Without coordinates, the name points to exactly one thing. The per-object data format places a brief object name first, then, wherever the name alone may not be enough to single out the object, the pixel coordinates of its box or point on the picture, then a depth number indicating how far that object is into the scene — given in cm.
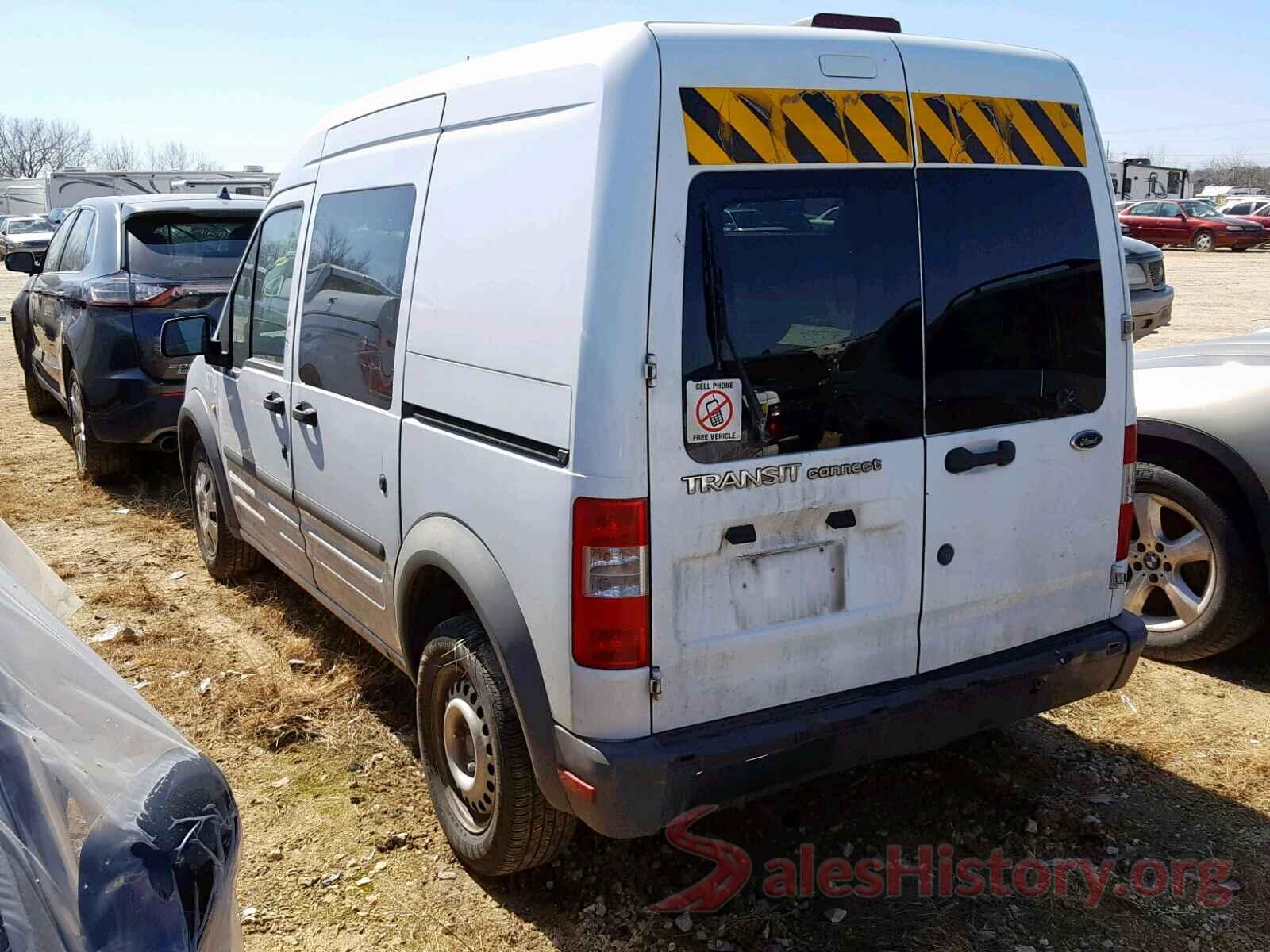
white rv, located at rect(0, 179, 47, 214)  5469
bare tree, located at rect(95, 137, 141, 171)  10721
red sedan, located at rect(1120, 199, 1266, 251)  3145
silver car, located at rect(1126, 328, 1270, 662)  419
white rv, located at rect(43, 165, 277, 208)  2492
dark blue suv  676
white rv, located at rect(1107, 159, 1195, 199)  4275
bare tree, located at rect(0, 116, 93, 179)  9994
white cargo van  250
